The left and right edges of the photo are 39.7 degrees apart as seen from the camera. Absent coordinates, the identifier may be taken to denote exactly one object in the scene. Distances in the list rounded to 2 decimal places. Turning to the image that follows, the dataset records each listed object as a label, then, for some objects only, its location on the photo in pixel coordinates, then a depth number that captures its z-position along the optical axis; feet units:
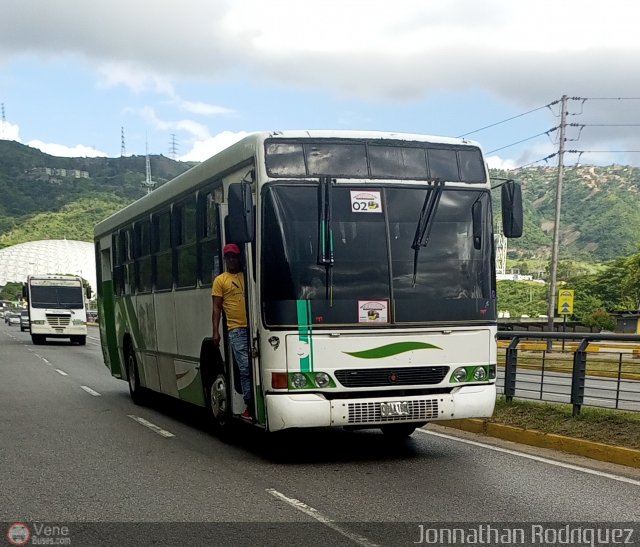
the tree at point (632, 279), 295.28
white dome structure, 580.30
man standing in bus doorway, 28.60
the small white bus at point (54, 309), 129.80
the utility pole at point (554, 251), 143.84
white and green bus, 26.91
